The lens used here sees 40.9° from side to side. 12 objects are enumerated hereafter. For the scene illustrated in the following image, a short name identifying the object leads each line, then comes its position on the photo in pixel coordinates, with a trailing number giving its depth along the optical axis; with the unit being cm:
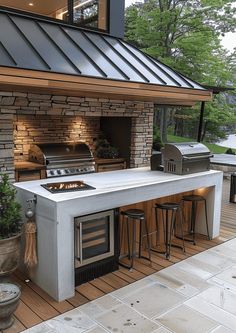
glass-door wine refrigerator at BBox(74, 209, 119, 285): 331
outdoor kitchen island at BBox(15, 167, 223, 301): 303
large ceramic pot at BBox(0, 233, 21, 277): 308
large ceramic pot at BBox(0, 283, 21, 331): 256
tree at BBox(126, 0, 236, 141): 1098
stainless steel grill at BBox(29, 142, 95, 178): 548
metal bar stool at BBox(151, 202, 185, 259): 408
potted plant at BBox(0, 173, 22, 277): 311
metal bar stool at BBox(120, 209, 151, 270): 370
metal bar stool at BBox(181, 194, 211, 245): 461
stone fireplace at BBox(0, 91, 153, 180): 432
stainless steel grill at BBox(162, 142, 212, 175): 430
